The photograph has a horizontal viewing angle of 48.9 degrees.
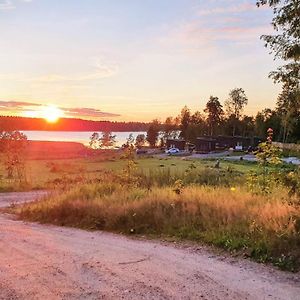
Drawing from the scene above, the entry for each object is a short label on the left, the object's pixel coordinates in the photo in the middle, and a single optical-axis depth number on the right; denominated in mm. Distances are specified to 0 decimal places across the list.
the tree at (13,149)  24872
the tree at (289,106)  7046
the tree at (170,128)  106085
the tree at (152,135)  104315
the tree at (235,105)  84342
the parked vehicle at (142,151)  76201
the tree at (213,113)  89406
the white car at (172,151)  72012
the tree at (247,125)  81104
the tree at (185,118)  98635
